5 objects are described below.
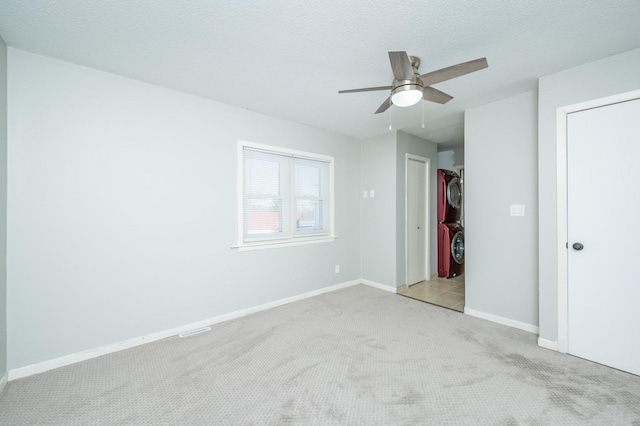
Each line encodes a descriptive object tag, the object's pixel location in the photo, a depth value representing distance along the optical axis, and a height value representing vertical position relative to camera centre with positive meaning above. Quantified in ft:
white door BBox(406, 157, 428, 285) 14.23 -0.35
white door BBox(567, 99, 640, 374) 6.64 -0.56
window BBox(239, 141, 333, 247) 10.68 +0.81
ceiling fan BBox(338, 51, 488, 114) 5.38 +3.08
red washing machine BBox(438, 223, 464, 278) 15.90 -2.26
